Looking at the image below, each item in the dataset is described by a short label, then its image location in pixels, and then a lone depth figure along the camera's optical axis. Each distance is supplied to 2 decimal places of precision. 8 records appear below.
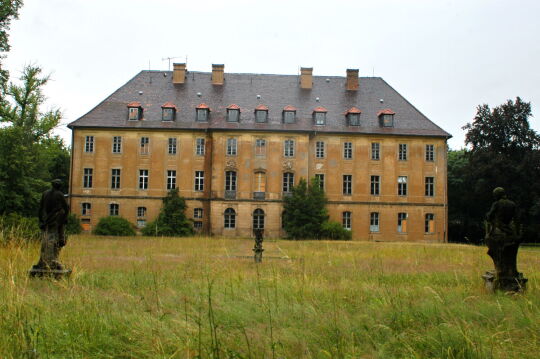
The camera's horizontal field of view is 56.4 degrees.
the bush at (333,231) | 37.25
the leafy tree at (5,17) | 25.42
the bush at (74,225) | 35.81
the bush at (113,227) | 37.06
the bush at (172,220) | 37.12
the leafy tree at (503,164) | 40.09
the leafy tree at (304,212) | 37.19
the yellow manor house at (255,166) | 39.59
